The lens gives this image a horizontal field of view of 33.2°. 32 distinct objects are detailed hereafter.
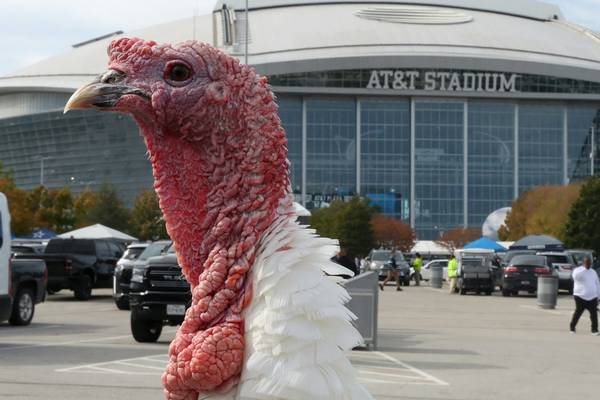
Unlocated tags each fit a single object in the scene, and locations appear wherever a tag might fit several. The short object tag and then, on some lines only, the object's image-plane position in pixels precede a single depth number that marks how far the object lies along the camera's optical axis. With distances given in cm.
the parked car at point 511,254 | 4356
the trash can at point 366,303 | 1648
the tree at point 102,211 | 7412
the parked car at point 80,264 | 3058
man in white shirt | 2081
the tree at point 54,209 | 7131
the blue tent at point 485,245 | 5776
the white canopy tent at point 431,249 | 10056
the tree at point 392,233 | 9306
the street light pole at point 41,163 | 10089
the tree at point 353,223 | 7925
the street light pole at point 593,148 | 10656
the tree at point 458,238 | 9862
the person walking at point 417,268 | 5465
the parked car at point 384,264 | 5250
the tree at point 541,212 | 7662
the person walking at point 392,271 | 4588
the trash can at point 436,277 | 5222
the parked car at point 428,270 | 6155
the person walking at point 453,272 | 4291
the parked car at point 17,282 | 1825
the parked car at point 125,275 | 2589
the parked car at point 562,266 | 4247
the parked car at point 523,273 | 3950
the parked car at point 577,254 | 4537
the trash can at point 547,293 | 3136
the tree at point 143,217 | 7019
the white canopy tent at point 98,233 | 4662
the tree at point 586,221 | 6306
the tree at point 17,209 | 6085
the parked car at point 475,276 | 4159
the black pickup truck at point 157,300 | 1695
